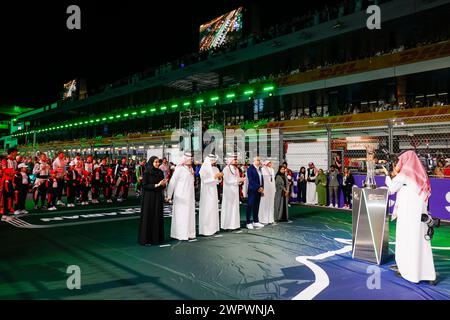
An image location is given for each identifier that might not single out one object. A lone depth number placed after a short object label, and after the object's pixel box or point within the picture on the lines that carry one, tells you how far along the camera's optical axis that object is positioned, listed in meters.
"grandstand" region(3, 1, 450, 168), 20.03
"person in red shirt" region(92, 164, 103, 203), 12.95
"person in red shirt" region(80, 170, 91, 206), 12.47
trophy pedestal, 5.22
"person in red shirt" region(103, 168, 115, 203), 13.48
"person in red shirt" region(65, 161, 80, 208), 11.87
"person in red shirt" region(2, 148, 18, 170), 9.55
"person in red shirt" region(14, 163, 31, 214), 10.07
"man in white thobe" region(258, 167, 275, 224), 8.98
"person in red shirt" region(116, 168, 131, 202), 13.66
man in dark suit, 8.23
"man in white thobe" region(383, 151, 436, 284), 4.39
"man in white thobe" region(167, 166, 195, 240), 6.81
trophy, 5.41
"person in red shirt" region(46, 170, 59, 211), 11.05
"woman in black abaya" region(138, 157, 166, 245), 6.39
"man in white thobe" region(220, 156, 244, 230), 7.99
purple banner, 9.30
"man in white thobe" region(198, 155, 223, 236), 7.40
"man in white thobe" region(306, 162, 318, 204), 12.98
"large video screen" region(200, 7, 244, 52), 32.06
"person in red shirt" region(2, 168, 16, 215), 9.53
